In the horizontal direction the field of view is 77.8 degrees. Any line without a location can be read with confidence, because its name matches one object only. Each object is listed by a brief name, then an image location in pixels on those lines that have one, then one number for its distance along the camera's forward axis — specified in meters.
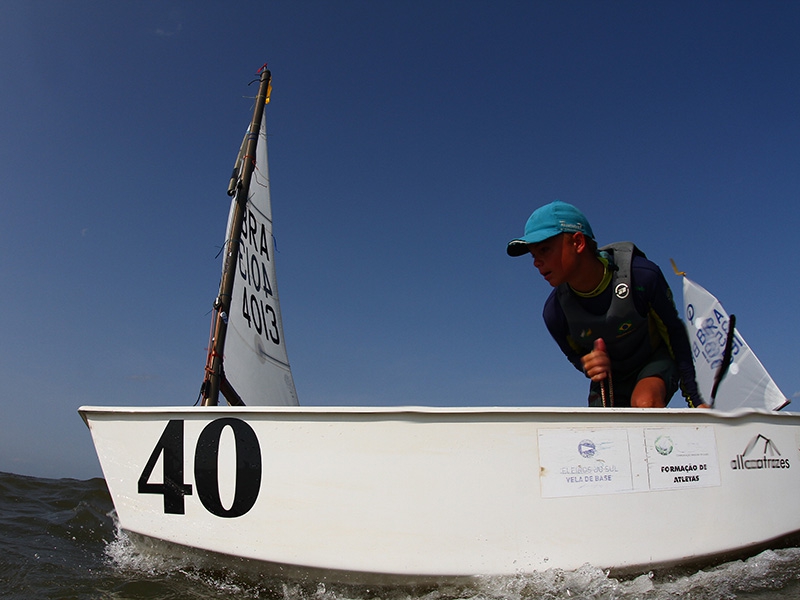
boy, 2.38
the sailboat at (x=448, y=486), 1.76
